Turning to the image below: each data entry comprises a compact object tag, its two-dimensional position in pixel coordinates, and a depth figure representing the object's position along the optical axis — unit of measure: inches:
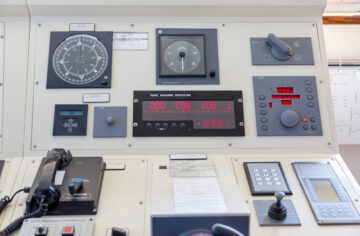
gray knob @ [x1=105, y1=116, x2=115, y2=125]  54.0
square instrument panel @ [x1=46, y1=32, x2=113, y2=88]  56.9
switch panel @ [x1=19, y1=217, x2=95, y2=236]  34.7
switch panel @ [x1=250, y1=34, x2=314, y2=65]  59.9
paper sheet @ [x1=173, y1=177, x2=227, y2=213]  32.8
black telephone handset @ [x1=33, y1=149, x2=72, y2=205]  38.9
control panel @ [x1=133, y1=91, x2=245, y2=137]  54.7
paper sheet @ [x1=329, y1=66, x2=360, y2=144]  91.9
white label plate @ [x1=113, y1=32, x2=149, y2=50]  59.9
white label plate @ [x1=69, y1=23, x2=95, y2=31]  60.4
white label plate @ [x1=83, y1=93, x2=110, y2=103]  55.9
